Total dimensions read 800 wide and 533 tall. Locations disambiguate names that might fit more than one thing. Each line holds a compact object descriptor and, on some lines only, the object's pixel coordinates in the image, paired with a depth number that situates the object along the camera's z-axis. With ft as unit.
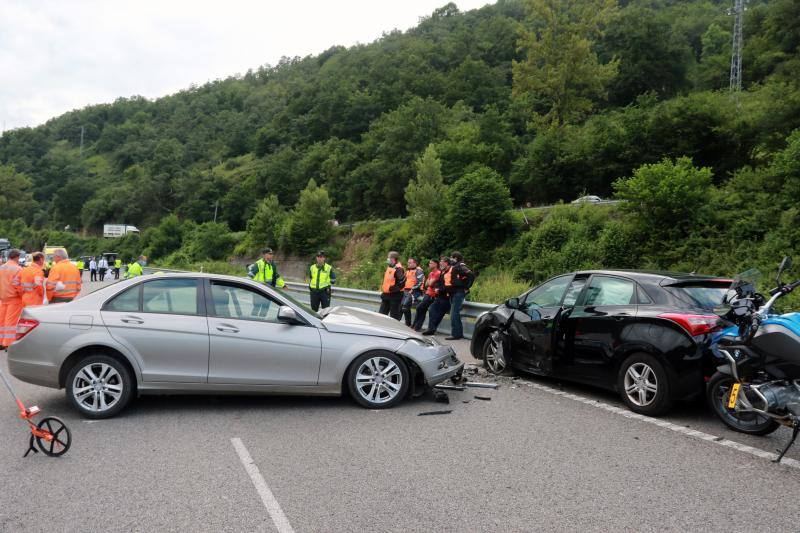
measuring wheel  15.29
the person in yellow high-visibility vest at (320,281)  40.42
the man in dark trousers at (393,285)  40.75
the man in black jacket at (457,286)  37.68
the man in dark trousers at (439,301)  39.11
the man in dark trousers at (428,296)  40.24
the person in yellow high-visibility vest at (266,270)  39.14
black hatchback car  18.65
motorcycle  15.30
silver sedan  19.20
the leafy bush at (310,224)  172.86
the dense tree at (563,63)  146.41
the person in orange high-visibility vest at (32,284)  31.99
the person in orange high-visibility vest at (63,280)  32.37
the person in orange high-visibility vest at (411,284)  41.70
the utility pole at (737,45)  135.33
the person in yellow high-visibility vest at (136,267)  68.66
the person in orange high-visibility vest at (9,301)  32.12
